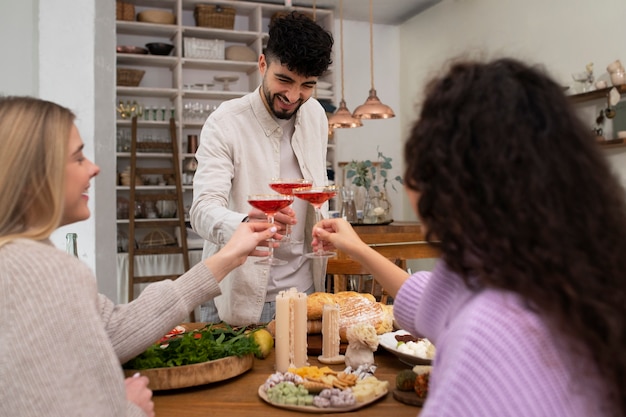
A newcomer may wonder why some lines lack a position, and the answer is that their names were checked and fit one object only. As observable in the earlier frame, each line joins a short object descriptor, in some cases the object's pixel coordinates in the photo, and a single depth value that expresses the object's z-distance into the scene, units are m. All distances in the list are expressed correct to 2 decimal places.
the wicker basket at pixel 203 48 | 6.75
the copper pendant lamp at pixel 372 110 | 5.40
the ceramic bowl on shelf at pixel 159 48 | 6.55
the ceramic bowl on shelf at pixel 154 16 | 6.57
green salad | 1.45
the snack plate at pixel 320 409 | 1.26
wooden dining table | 1.27
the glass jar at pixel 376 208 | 5.10
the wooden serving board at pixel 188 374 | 1.40
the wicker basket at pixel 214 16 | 6.77
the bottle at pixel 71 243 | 2.01
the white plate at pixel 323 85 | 7.29
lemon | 1.68
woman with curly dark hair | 0.79
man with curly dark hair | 2.32
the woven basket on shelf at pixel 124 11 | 6.47
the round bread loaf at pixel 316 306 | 1.87
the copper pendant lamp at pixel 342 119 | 5.65
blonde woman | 1.06
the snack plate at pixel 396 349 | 1.53
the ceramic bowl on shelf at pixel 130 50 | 6.48
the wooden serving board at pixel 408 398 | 1.31
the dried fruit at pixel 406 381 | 1.36
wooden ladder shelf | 5.89
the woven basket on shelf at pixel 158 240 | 6.31
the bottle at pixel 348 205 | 5.16
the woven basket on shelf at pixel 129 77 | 6.45
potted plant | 5.12
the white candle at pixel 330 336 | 1.65
